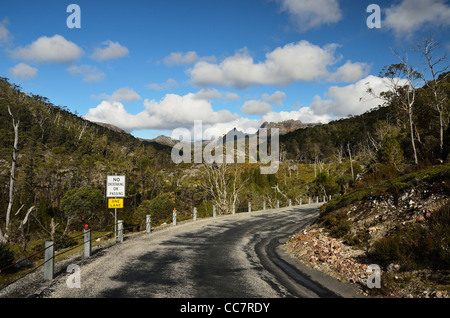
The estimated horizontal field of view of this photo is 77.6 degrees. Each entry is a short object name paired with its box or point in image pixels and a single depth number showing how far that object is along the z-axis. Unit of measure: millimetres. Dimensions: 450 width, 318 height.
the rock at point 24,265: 13281
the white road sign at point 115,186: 13477
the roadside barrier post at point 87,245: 9600
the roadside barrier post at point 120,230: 12641
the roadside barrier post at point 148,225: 15266
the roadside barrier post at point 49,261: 7211
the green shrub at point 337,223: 10870
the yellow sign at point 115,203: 13336
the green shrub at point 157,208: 39350
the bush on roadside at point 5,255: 13047
